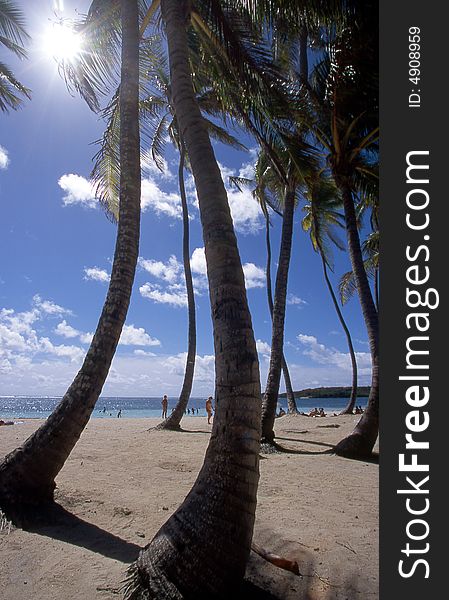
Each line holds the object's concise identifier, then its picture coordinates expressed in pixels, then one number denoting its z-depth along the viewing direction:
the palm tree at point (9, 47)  12.84
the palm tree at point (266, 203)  15.88
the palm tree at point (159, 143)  9.34
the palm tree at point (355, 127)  8.15
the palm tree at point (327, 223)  17.20
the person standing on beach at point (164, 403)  22.17
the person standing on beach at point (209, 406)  18.66
